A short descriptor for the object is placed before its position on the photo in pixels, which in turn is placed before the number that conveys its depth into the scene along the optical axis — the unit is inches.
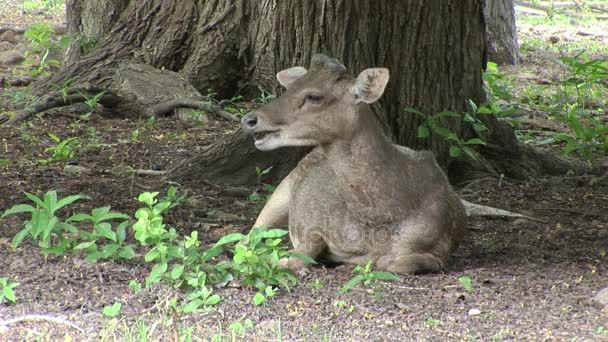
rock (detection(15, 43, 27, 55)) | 1054.5
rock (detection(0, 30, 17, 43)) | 1157.1
